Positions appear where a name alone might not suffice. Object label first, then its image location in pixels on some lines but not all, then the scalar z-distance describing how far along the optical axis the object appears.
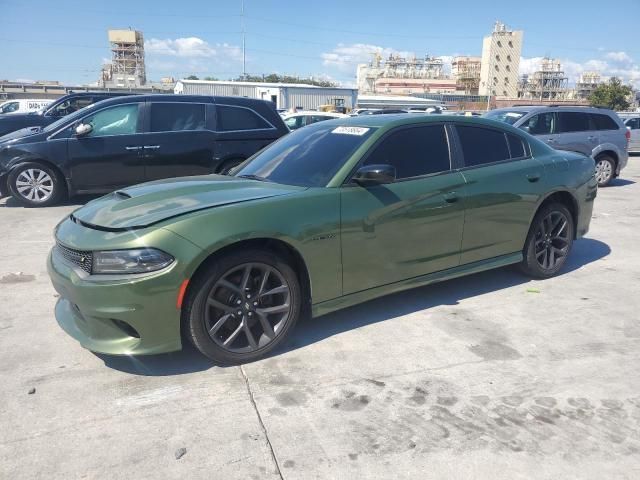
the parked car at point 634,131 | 18.30
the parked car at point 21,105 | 23.53
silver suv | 10.54
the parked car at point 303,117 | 20.98
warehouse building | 38.75
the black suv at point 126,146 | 8.17
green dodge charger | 3.07
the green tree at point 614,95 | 61.62
